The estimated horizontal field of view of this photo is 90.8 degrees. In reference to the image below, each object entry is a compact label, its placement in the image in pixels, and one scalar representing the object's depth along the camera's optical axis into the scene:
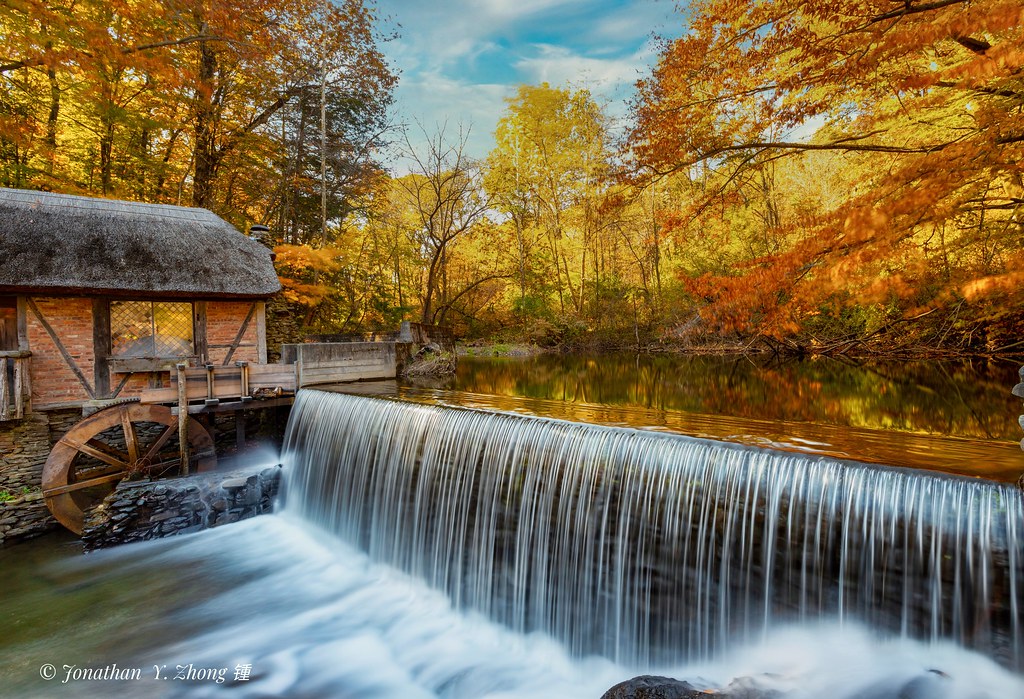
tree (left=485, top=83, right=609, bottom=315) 30.28
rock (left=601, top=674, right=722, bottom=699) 3.33
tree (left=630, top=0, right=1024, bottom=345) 6.65
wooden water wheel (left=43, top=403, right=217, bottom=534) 8.79
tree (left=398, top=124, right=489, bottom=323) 22.70
